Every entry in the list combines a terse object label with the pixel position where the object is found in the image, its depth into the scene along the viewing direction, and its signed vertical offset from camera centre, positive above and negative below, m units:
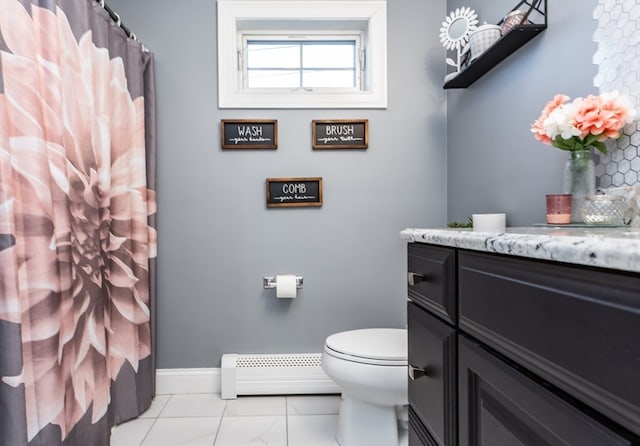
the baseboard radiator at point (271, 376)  1.87 -0.85
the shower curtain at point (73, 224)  0.99 -0.02
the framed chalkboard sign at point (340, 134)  1.93 +0.44
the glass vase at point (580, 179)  0.92 +0.09
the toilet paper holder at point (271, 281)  1.90 -0.35
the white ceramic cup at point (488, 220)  1.28 -0.02
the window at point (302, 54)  1.91 +0.92
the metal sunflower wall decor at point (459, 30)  1.61 +0.86
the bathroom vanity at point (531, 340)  0.39 -0.18
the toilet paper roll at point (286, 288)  1.86 -0.38
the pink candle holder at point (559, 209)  0.94 +0.01
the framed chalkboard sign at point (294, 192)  1.92 +0.13
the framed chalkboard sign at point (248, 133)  1.91 +0.45
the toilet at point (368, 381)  1.31 -0.62
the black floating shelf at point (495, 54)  1.18 +0.61
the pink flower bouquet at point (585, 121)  0.83 +0.23
